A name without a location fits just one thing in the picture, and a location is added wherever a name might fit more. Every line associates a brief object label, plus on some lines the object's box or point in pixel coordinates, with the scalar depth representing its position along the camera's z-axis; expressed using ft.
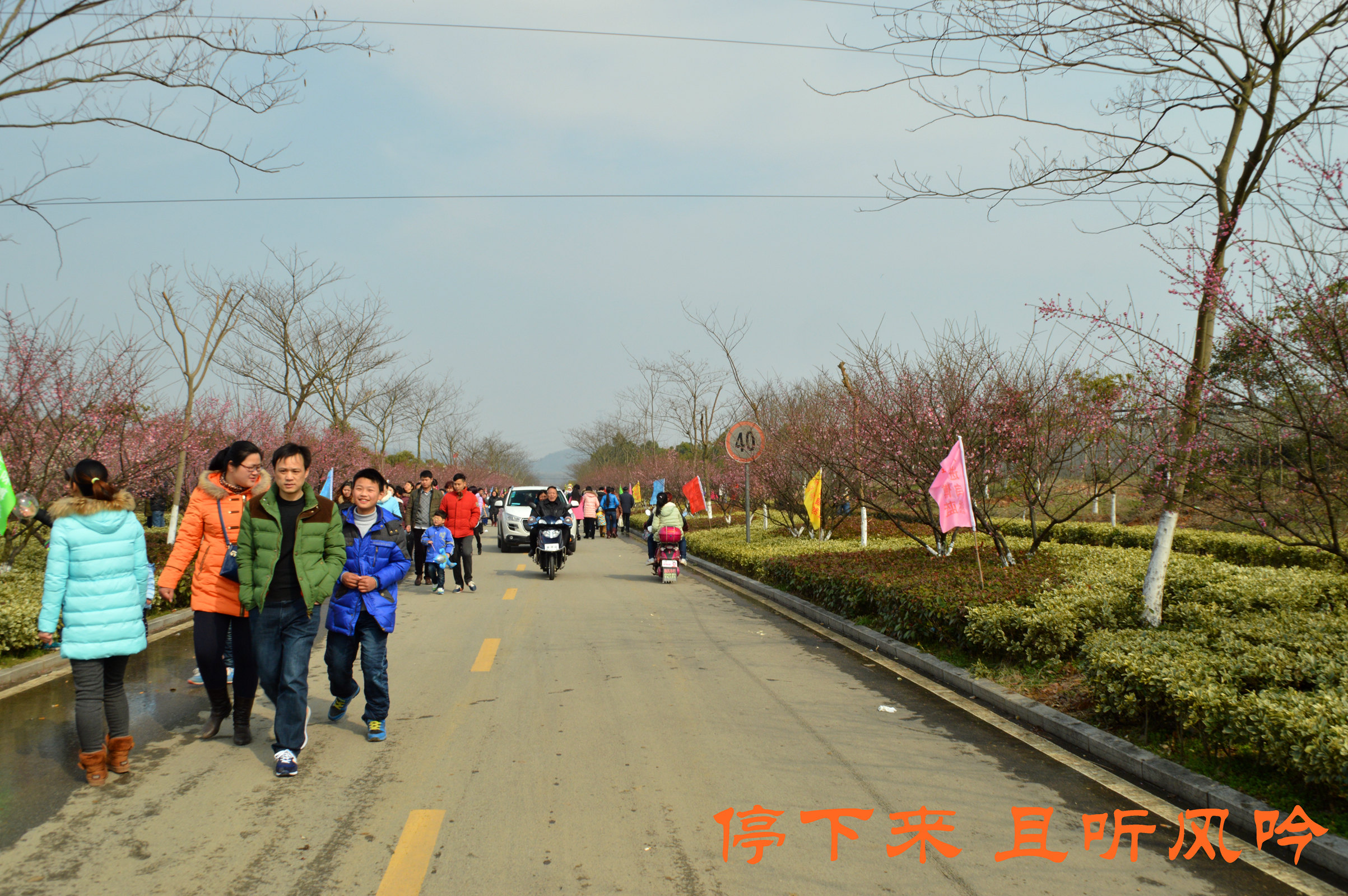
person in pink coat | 96.37
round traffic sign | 63.98
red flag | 84.94
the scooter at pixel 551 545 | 56.18
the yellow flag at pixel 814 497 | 59.82
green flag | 19.49
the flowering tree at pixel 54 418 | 40.78
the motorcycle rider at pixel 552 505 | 57.31
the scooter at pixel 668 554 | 54.85
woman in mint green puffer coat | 16.69
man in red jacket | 49.70
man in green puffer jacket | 17.51
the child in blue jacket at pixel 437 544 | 47.80
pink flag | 31.68
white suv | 84.64
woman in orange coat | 18.99
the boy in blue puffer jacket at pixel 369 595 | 19.49
